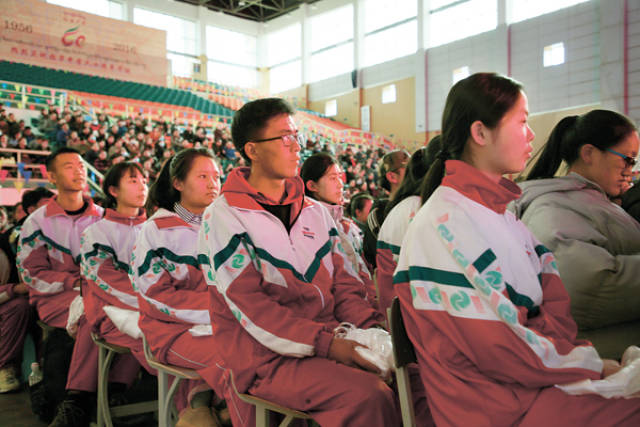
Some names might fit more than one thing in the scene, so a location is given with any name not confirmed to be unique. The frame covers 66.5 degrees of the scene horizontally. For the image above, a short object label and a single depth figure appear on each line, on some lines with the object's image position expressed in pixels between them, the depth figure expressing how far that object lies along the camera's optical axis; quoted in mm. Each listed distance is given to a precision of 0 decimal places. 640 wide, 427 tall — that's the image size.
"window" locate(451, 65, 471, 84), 16906
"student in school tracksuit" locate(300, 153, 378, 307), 3143
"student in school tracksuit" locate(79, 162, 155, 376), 2650
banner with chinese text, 14711
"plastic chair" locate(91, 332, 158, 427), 2525
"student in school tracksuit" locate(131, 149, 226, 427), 2059
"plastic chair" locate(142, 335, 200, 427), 1949
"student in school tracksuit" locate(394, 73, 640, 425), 1085
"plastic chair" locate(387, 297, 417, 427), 1205
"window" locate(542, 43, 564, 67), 14730
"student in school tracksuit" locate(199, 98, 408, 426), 1412
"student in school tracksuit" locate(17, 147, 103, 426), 3268
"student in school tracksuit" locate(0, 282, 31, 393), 3664
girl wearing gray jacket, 1514
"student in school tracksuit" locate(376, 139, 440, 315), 2264
